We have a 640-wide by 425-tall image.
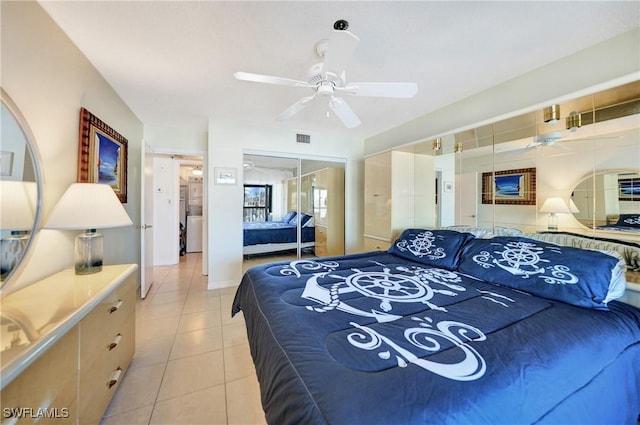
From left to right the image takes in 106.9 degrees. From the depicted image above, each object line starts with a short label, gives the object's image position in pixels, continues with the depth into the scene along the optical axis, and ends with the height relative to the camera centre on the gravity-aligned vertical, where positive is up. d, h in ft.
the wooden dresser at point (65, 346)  2.61 -1.85
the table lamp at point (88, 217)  4.85 -0.06
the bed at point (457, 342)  2.51 -1.84
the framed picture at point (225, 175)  11.26 +1.85
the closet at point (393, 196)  10.76 +0.82
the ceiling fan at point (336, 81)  4.66 +3.09
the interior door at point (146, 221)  9.88 -0.34
